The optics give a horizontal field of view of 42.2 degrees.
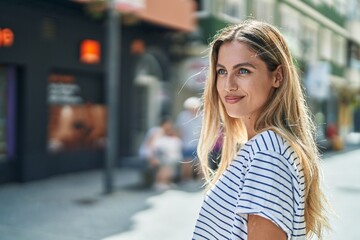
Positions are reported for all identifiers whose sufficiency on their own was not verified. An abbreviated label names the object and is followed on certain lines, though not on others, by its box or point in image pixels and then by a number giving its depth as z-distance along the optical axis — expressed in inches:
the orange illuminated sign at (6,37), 374.0
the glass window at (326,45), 1086.7
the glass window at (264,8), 756.9
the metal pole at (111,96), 351.9
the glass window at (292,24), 848.3
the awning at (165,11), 422.0
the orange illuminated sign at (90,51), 455.2
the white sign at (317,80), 765.9
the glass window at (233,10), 660.1
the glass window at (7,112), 391.5
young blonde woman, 52.6
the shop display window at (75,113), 435.8
